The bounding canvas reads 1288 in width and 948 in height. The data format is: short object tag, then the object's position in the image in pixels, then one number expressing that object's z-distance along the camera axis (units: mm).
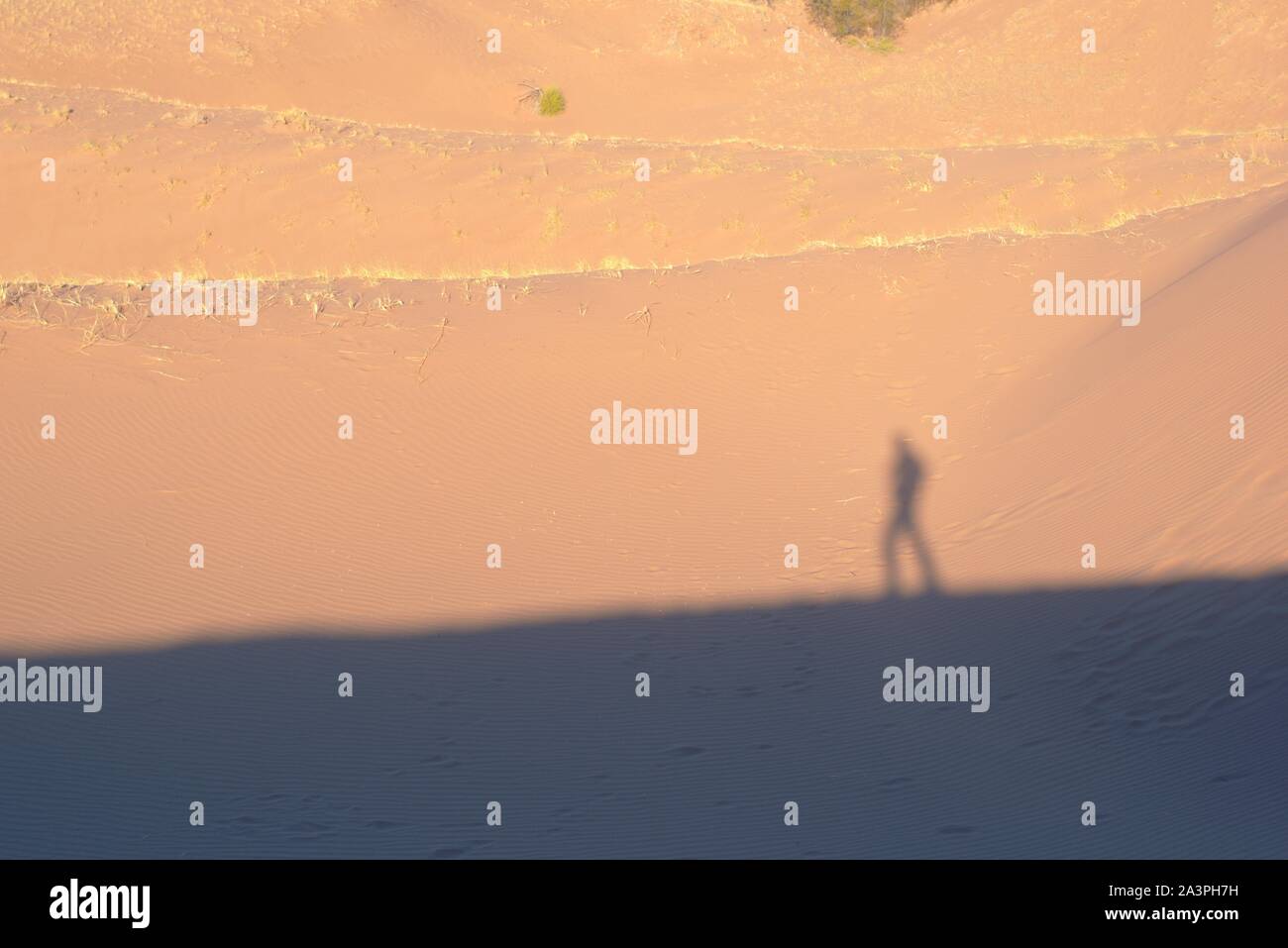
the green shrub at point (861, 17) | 34531
